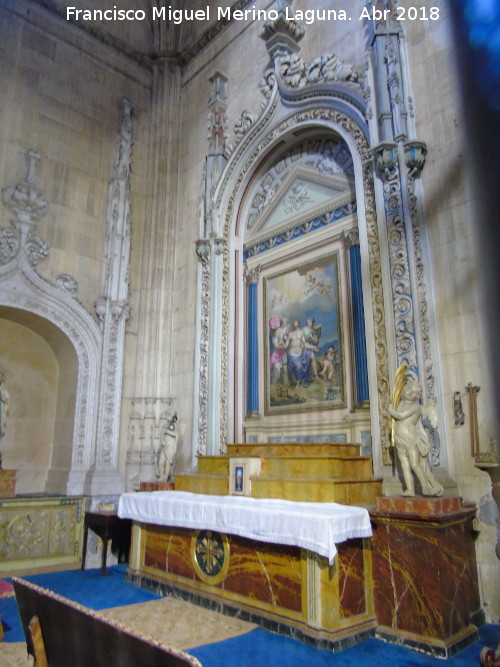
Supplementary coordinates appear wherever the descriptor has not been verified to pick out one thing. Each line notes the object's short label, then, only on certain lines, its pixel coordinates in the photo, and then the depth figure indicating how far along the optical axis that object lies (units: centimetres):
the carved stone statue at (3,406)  822
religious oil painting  726
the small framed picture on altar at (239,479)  588
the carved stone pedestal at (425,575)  428
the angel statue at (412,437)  491
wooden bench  171
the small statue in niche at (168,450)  796
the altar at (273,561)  443
